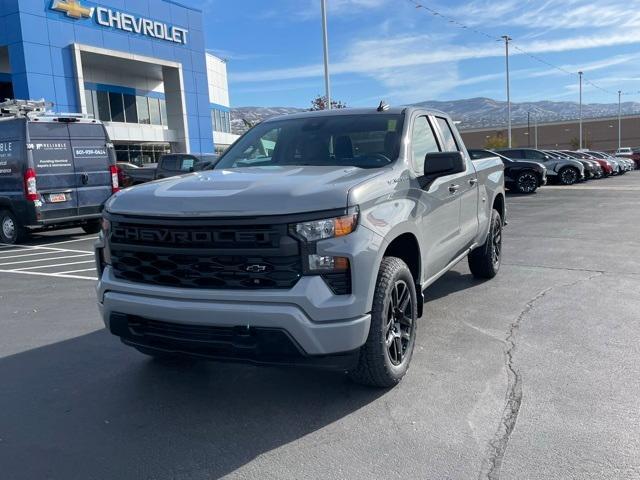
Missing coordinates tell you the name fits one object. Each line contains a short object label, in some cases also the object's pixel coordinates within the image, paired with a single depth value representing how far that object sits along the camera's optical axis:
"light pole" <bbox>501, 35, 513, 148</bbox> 46.19
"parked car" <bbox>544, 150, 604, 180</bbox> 27.70
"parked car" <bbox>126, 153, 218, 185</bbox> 17.38
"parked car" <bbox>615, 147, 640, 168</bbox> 47.12
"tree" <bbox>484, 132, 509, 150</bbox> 95.32
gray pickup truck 3.09
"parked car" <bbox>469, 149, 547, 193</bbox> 20.86
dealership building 26.86
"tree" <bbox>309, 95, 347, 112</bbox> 40.41
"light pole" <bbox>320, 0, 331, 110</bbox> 22.21
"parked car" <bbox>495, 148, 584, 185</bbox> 24.91
